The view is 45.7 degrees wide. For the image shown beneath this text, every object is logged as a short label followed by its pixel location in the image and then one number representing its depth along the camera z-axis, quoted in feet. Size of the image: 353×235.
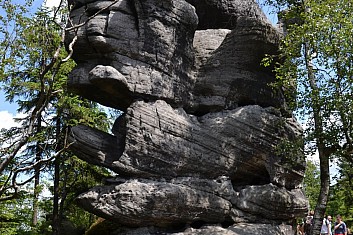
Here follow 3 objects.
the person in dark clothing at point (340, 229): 47.50
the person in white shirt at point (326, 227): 48.88
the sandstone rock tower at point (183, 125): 39.88
